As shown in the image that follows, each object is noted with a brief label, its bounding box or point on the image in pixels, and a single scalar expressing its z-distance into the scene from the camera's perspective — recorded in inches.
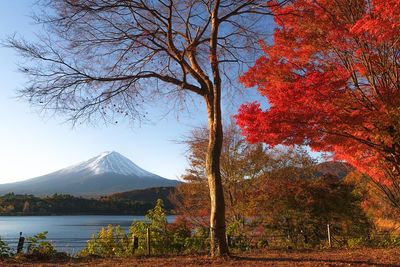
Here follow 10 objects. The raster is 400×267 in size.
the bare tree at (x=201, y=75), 348.5
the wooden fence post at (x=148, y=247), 400.8
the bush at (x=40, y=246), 365.6
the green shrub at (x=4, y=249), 353.8
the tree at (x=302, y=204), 634.2
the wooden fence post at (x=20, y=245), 380.5
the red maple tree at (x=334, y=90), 316.5
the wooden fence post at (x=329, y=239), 504.9
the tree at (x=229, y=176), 673.0
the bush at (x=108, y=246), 465.7
